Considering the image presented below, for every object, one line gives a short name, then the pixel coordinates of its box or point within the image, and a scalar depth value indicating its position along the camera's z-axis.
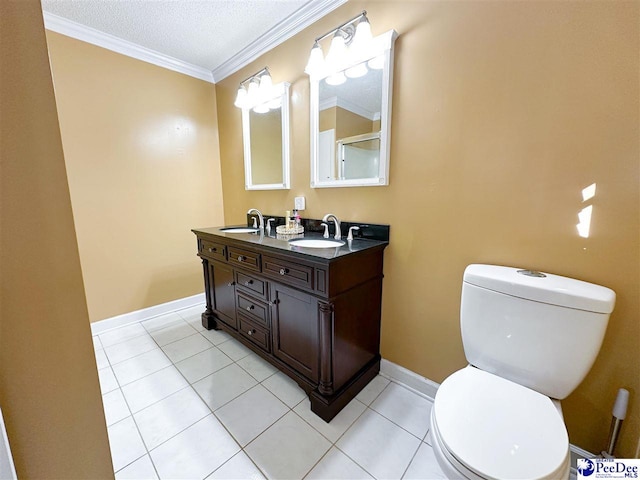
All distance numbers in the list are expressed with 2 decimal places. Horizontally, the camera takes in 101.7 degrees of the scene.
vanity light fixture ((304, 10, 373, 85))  1.43
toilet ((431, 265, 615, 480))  0.75
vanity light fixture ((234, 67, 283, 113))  2.04
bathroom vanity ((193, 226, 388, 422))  1.30
